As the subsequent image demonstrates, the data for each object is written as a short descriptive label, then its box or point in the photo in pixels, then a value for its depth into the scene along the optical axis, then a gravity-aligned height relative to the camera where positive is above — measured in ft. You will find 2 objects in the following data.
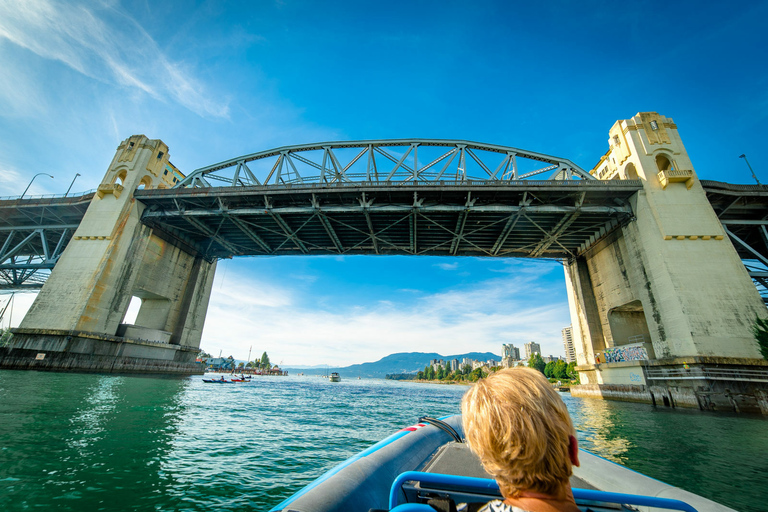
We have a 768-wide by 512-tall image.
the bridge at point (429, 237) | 59.67 +39.12
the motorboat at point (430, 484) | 5.74 -2.61
